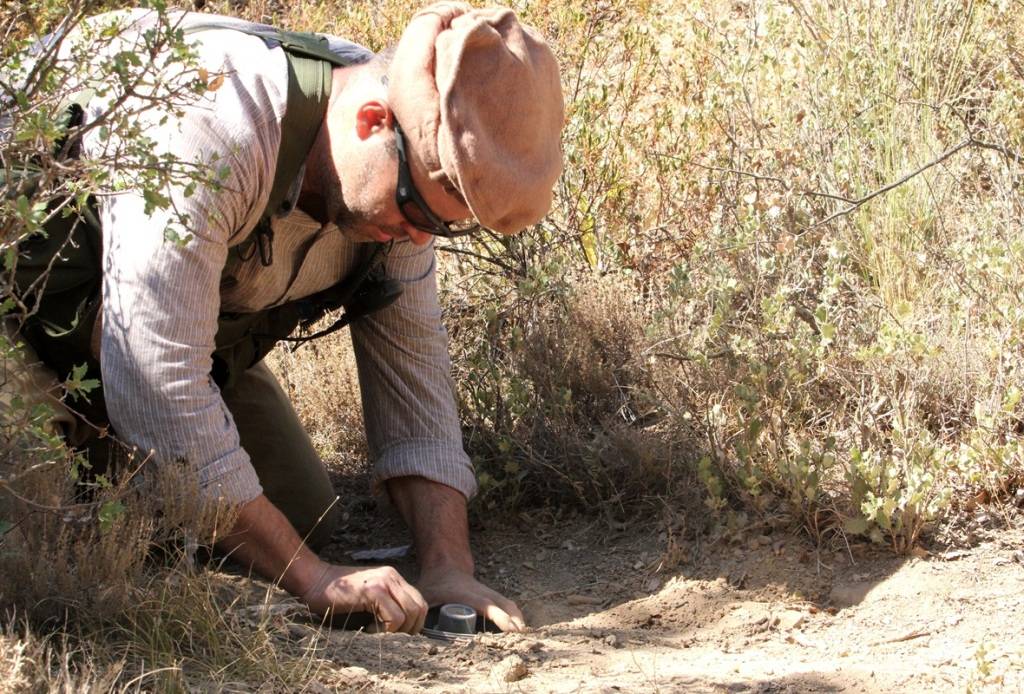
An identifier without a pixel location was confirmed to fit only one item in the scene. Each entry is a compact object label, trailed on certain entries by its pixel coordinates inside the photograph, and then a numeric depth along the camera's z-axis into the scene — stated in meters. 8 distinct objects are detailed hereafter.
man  2.68
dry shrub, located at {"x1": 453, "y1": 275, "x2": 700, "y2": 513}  3.72
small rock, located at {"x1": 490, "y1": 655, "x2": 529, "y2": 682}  2.71
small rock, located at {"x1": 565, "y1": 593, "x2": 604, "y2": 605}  3.41
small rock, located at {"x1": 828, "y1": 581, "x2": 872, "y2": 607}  3.19
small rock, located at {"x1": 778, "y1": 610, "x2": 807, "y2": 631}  3.14
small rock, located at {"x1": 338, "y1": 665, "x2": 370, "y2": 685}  2.55
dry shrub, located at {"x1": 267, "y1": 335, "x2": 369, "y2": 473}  4.33
